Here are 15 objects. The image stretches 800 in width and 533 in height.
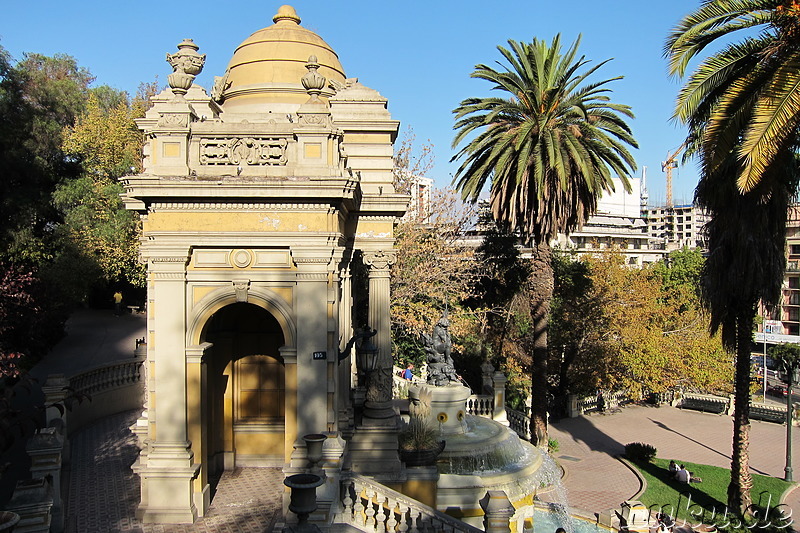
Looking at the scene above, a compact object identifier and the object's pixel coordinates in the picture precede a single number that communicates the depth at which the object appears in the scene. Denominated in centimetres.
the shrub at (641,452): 2537
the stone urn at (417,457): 1384
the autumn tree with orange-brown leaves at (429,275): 3002
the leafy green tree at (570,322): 3403
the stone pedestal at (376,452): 1327
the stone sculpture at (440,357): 1762
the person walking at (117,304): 3966
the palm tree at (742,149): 1178
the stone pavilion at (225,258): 1098
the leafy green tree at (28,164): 2517
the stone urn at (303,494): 779
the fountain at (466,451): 1387
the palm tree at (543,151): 2312
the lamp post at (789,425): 2342
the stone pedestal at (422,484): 1330
